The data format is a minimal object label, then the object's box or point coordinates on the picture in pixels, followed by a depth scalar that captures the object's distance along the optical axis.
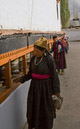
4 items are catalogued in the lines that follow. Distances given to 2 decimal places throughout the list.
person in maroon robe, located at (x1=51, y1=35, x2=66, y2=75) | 6.89
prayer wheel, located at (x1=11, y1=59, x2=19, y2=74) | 3.62
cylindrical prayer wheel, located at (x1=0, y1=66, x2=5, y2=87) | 3.25
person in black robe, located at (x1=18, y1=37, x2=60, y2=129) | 2.75
